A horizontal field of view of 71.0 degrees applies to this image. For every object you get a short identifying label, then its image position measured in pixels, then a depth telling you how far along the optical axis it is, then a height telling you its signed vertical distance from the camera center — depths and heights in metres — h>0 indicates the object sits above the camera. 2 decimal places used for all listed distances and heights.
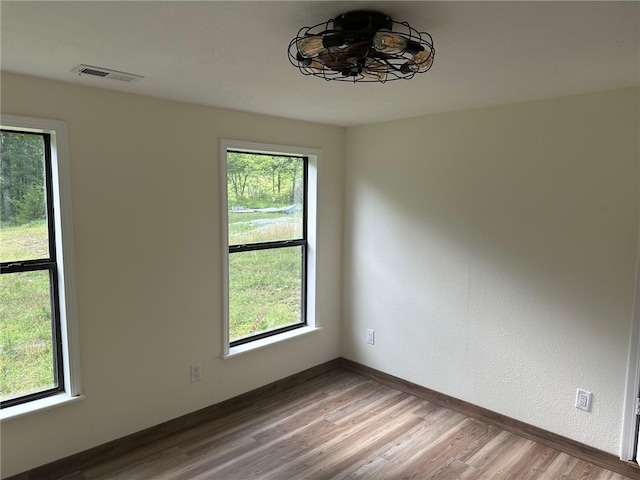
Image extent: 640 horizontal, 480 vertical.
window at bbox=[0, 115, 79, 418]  2.29 -0.40
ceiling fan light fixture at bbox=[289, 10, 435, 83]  1.45 +0.51
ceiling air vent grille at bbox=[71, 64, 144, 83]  2.06 +0.59
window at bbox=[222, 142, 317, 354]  3.26 -0.34
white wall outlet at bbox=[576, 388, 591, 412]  2.68 -1.18
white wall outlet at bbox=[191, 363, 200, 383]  3.04 -1.18
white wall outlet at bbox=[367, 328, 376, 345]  3.79 -1.16
